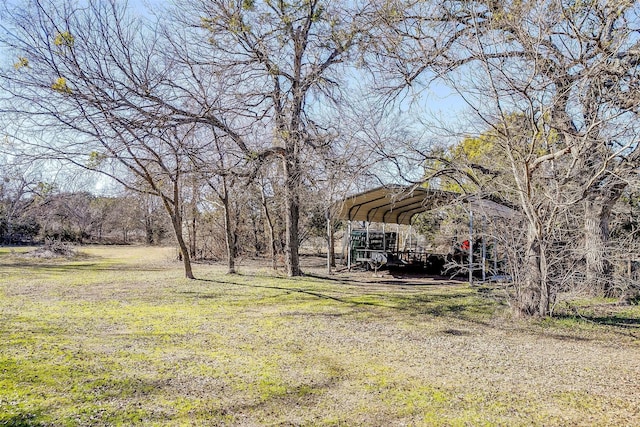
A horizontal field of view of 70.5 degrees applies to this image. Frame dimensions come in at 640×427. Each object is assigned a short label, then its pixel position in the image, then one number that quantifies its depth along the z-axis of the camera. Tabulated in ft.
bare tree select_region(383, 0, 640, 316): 19.39
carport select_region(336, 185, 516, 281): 32.04
